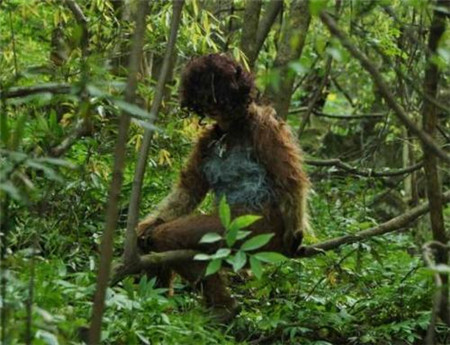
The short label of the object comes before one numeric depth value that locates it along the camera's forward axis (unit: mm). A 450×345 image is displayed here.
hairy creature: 9826
